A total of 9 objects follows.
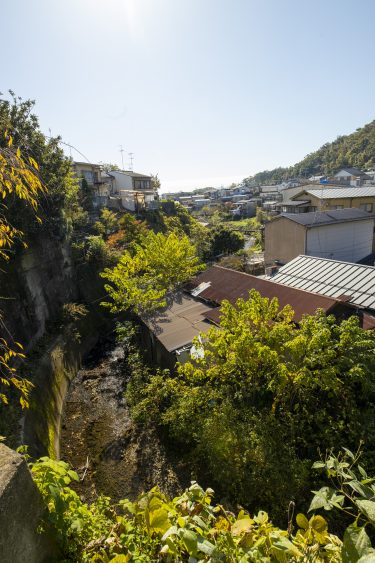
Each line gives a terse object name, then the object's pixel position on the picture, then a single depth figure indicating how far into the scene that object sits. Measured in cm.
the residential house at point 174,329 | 1191
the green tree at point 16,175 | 272
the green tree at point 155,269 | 1755
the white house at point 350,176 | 6392
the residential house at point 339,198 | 3069
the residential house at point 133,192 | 4100
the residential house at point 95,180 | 3899
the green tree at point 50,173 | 1773
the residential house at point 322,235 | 2006
